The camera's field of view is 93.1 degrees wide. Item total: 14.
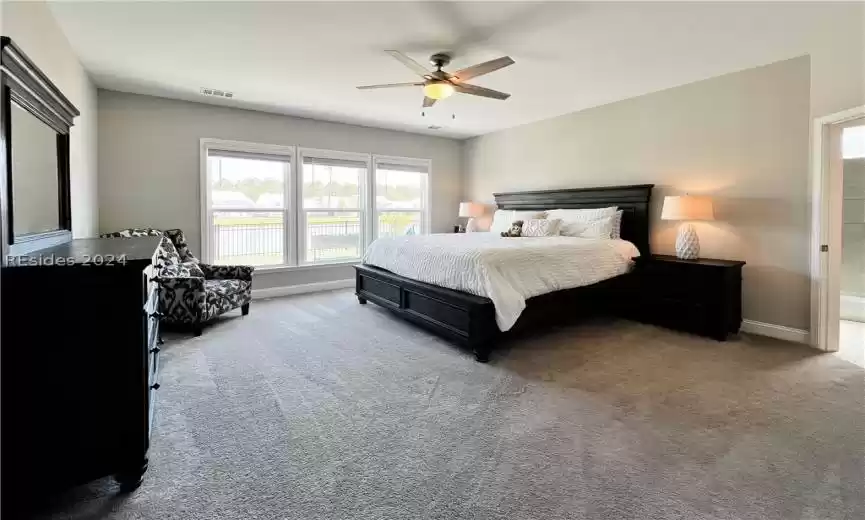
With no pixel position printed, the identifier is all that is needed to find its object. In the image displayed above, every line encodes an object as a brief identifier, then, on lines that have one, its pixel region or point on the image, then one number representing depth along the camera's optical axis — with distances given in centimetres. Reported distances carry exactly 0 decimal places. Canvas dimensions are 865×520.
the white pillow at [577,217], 484
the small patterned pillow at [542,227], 499
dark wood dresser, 151
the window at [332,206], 590
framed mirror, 166
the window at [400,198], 662
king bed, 330
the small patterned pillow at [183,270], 386
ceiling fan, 305
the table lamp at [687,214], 398
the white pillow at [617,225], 473
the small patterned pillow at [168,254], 392
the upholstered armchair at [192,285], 378
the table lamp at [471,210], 683
